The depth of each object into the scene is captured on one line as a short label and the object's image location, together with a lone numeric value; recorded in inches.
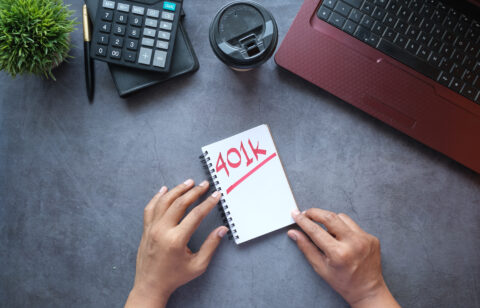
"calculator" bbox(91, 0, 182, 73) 24.9
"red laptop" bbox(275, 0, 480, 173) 23.7
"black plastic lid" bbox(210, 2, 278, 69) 23.0
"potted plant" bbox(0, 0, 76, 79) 22.1
